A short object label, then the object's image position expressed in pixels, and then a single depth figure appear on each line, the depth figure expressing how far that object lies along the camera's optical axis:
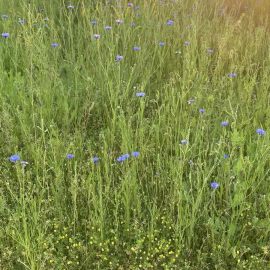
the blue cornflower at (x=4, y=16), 3.99
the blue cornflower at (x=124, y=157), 2.39
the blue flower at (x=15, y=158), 2.39
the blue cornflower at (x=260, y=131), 2.58
